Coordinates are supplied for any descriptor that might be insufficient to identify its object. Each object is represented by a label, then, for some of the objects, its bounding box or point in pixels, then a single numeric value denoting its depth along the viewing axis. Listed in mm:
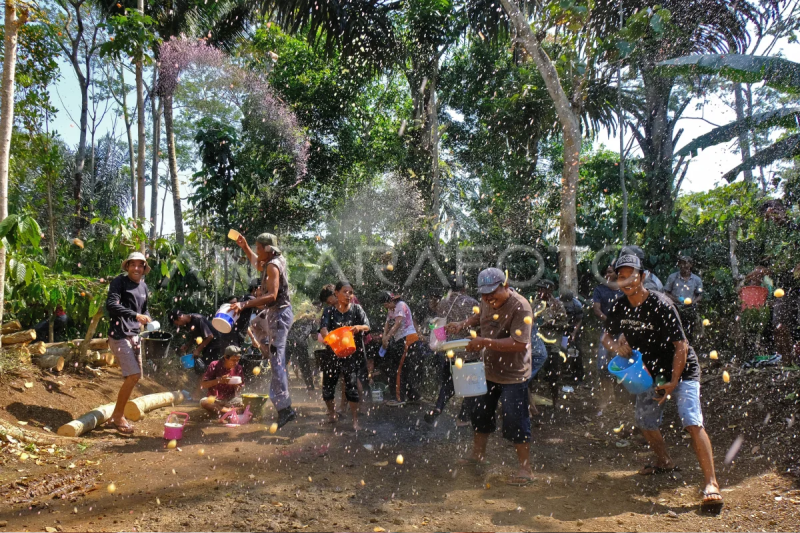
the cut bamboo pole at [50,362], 6918
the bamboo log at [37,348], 6840
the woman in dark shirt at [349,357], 6395
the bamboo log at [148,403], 6312
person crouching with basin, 6863
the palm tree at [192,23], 13398
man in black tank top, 5742
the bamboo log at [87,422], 5523
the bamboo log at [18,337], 6723
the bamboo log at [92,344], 7242
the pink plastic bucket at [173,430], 5582
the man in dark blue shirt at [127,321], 5855
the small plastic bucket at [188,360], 7969
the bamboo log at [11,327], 6901
